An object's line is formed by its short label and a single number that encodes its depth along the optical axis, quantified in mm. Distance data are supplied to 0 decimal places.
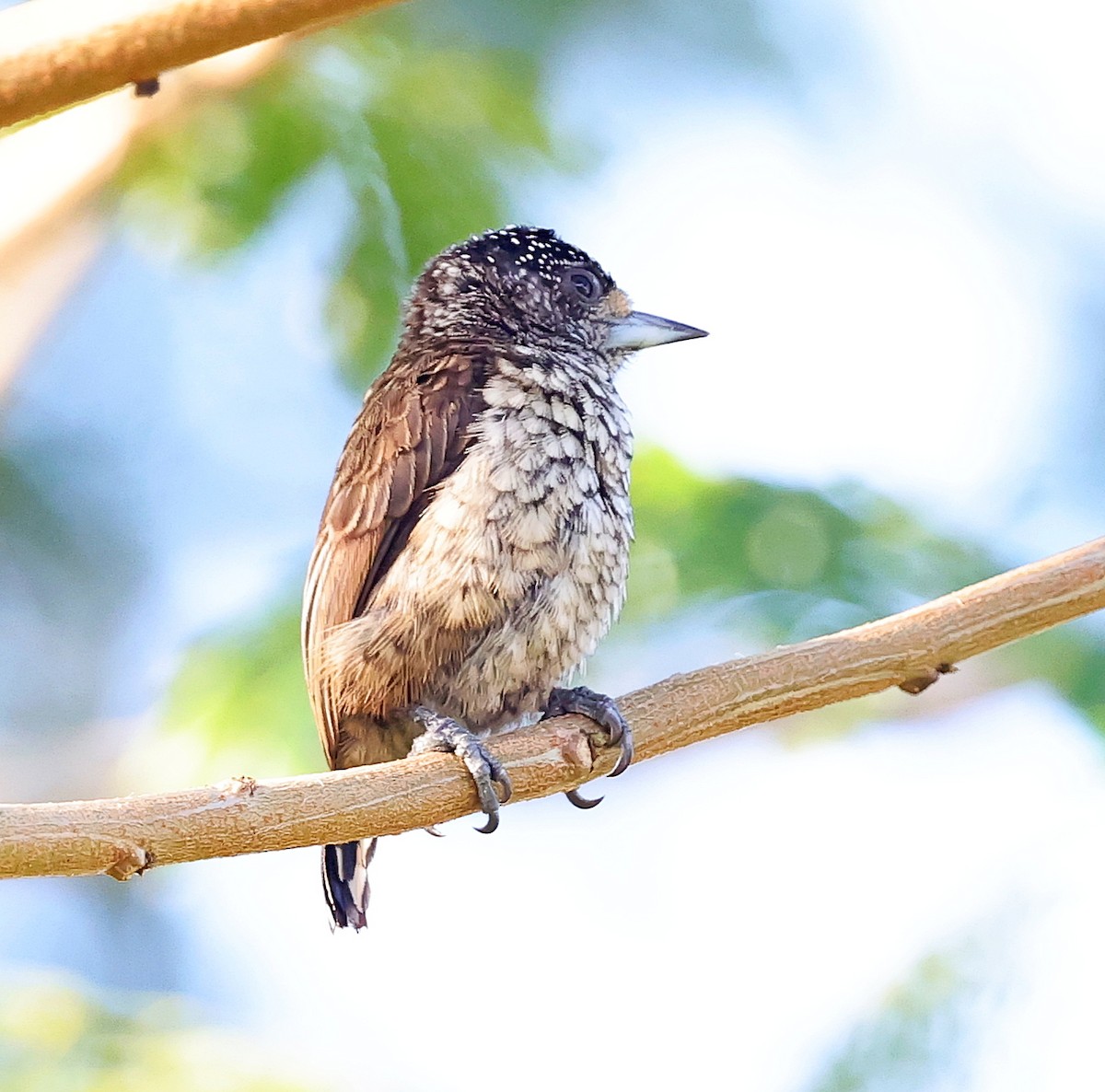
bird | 5805
